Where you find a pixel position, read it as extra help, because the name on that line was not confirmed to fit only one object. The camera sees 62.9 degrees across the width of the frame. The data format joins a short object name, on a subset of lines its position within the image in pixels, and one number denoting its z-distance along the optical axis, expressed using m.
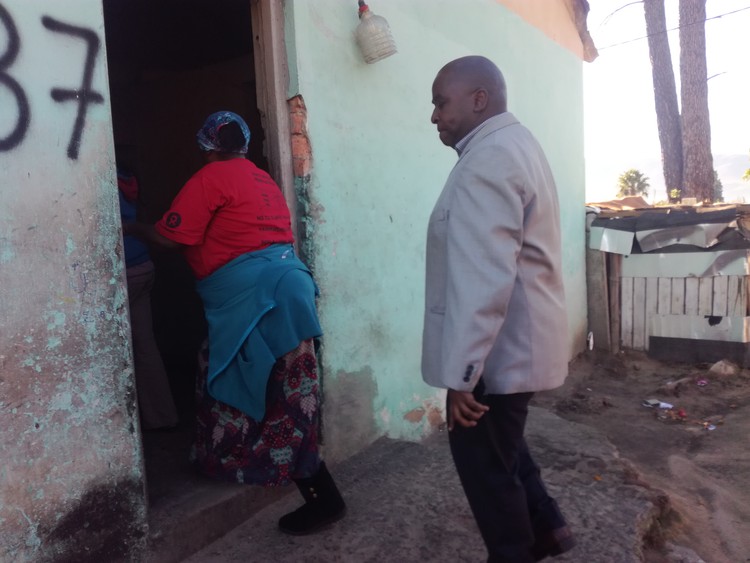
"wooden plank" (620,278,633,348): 7.09
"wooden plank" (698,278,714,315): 6.53
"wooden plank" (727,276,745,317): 6.37
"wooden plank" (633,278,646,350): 6.98
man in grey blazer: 1.72
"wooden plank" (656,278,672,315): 6.79
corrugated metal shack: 6.42
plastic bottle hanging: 3.26
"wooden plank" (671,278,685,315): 6.71
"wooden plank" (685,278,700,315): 6.63
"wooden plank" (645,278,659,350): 6.89
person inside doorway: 3.21
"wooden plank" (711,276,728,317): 6.45
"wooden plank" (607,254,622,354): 7.15
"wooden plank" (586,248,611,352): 7.17
